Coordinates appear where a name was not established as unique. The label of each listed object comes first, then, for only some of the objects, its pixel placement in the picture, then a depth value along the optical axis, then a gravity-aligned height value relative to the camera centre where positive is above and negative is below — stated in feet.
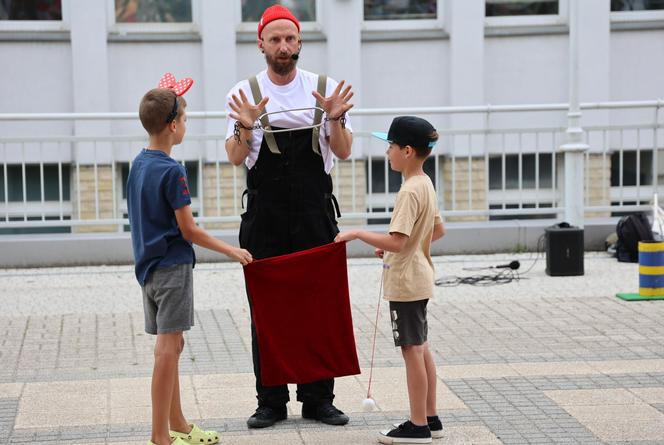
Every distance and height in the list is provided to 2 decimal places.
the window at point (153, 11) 47.98 +5.98
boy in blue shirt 17.19 -1.09
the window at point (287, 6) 48.39 +6.06
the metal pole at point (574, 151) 38.24 +0.07
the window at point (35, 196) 39.96 -1.11
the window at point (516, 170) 41.75 -0.56
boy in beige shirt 18.30 -1.75
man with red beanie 18.99 +0.01
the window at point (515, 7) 49.29 +6.00
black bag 38.78 -2.67
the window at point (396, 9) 49.16 +6.01
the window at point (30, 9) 47.34 +6.05
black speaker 36.22 -2.92
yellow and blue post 31.73 -3.07
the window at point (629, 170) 42.45 -0.62
